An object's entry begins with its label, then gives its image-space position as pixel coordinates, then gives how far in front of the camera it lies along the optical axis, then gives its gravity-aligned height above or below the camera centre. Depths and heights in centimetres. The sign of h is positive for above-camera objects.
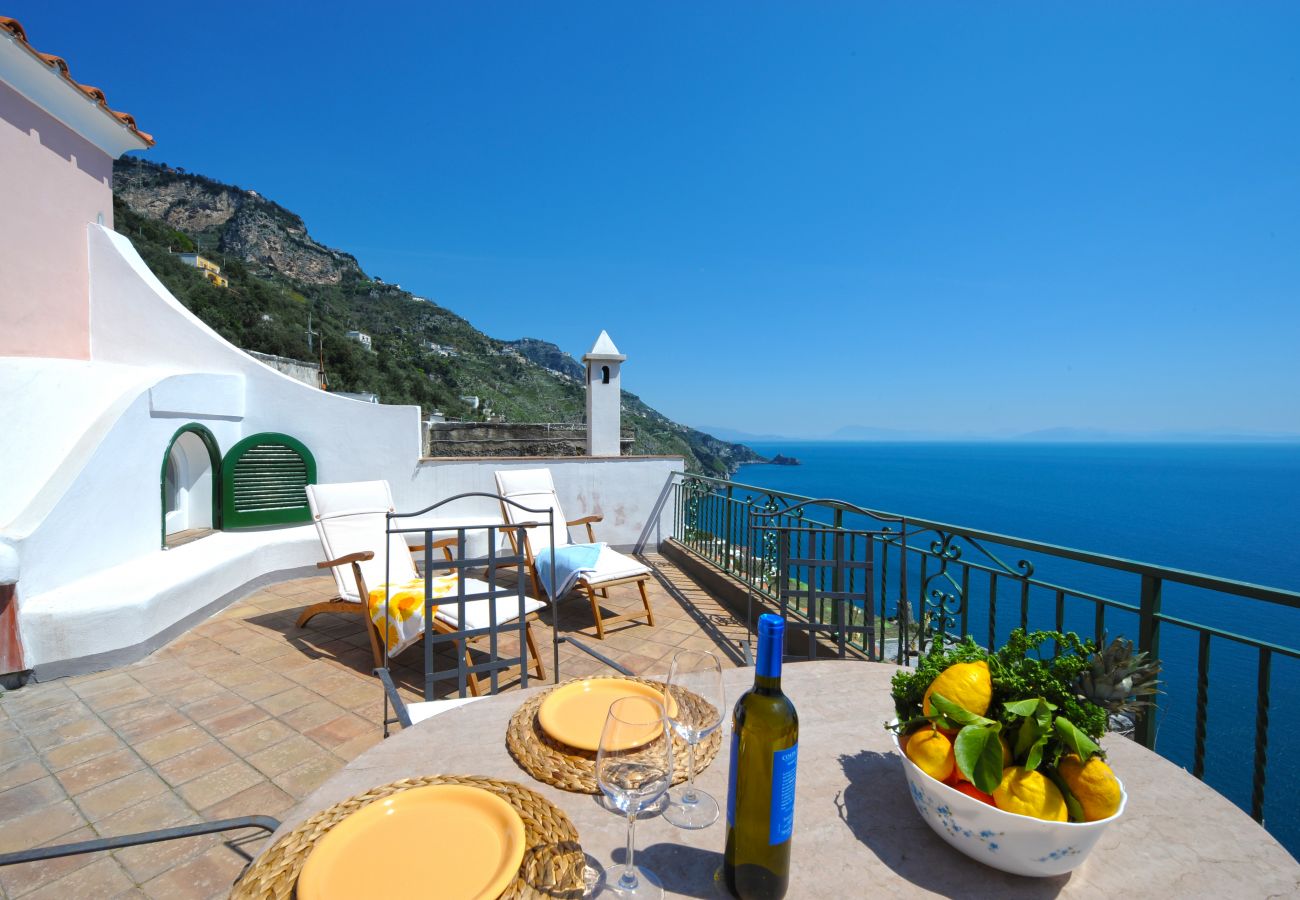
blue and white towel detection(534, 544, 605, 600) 387 -94
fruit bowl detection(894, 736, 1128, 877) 72 -54
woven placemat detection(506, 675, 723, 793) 102 -65
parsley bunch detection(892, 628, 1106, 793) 74 -39
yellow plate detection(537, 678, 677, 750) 115 -64
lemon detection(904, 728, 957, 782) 80 -47
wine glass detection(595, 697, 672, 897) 79 -50
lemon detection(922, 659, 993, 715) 83 -38
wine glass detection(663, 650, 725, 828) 93 -51
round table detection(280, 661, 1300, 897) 77 -64
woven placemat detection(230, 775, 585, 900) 75 -63
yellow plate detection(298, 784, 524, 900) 75 -63
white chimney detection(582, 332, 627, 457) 616 +39
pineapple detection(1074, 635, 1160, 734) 82 -37
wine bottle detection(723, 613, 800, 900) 69 -45
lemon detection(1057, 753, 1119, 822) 73 -47
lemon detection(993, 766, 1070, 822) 73 -48
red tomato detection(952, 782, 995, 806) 77 -51
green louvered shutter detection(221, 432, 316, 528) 499 -47
